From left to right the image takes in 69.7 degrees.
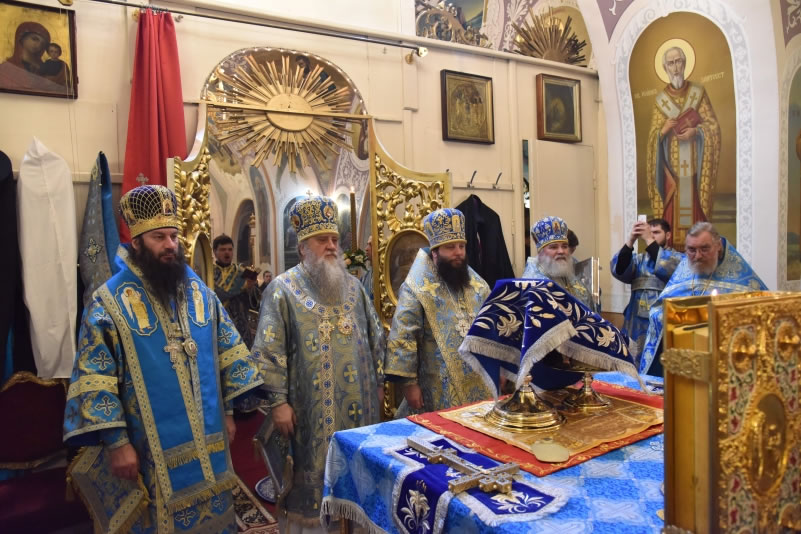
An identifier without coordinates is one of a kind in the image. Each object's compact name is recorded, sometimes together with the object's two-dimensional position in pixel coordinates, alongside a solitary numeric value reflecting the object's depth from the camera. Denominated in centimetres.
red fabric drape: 396
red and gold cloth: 151
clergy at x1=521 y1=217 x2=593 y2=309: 425
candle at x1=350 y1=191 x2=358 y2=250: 471
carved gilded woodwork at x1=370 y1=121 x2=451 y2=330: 454
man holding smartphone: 480
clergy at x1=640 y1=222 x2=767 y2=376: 346
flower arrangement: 459
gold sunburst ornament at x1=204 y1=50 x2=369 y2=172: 437
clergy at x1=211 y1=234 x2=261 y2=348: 417
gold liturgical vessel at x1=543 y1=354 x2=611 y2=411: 192
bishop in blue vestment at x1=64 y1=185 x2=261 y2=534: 236
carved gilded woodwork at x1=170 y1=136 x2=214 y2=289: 362
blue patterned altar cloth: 124
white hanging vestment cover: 355
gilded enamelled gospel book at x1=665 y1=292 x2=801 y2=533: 102
